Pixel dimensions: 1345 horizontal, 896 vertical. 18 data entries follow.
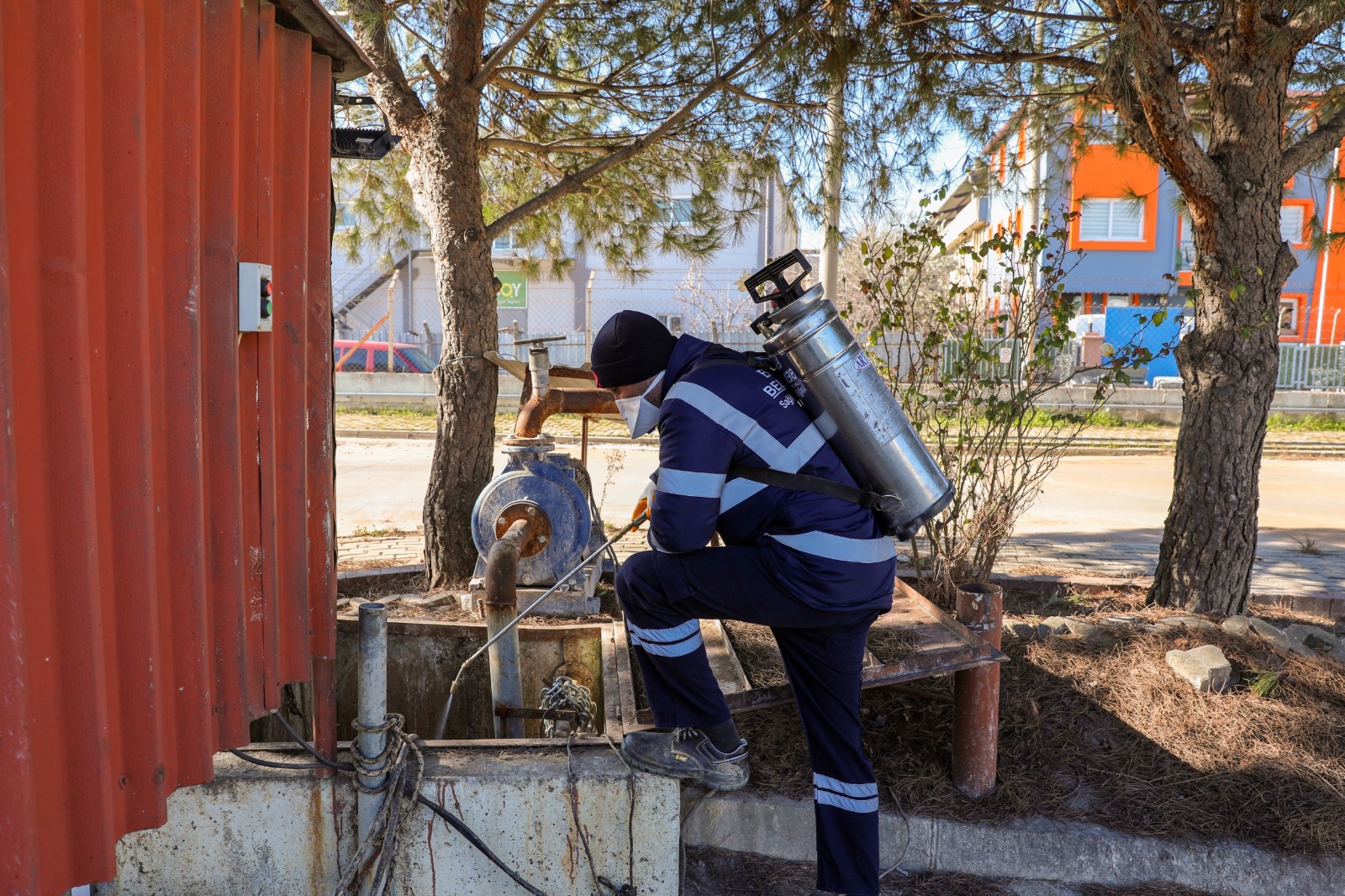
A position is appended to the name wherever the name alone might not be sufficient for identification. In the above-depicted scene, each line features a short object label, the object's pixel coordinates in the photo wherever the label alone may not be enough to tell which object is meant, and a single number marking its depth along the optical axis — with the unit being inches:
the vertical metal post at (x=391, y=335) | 712.2
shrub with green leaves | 191.8
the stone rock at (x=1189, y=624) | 182.4
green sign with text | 1066.7
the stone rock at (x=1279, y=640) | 171.9
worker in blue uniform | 111.4
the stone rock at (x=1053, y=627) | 185.5
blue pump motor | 195.5
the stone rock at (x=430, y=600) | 209.3
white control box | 94.9
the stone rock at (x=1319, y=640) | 181.0
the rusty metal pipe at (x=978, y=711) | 137.3
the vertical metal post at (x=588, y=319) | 707.3
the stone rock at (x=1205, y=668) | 159.5
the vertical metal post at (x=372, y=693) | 115.6
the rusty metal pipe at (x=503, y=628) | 157.5
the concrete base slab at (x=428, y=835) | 118.4
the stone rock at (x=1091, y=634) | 180.1
